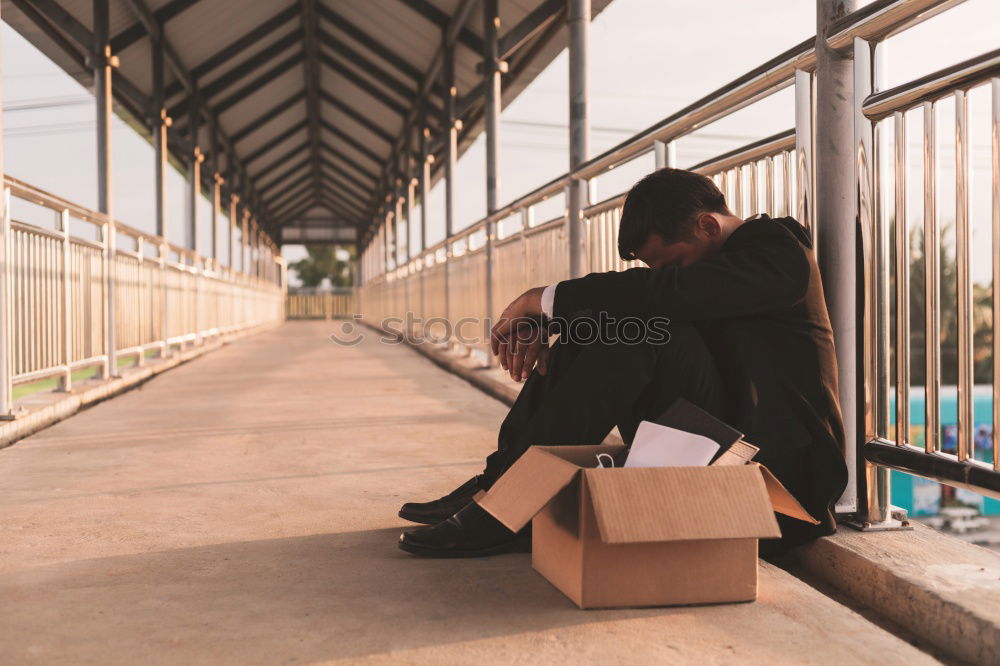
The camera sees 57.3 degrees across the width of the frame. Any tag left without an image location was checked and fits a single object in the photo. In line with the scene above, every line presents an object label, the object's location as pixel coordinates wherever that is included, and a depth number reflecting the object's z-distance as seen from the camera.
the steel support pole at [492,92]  8.98
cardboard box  1.48
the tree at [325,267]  72.25
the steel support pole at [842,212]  1.99
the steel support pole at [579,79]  5.53
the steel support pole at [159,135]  10.73
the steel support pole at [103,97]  7.39
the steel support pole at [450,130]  11.41
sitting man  1.74
